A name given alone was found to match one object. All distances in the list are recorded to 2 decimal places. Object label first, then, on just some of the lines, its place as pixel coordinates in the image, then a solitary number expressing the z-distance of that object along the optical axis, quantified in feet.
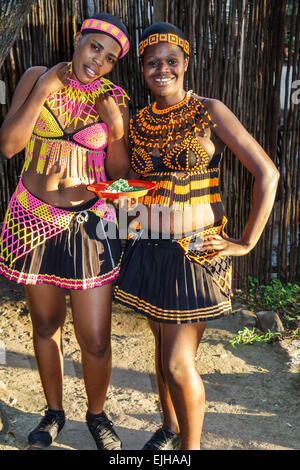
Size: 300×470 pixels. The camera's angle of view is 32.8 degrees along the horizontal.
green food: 7.47
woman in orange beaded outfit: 7.38
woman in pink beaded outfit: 7.68
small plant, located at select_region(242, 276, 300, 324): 14.20
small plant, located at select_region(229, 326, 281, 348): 12.57
